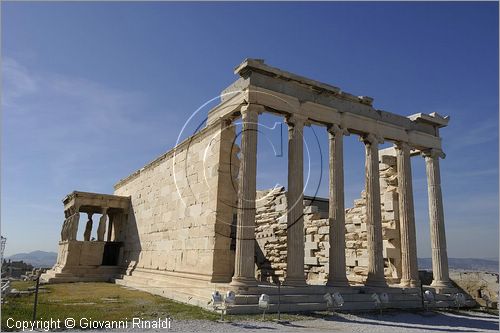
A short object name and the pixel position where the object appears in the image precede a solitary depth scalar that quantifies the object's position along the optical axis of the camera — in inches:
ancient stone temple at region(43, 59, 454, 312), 542.0
